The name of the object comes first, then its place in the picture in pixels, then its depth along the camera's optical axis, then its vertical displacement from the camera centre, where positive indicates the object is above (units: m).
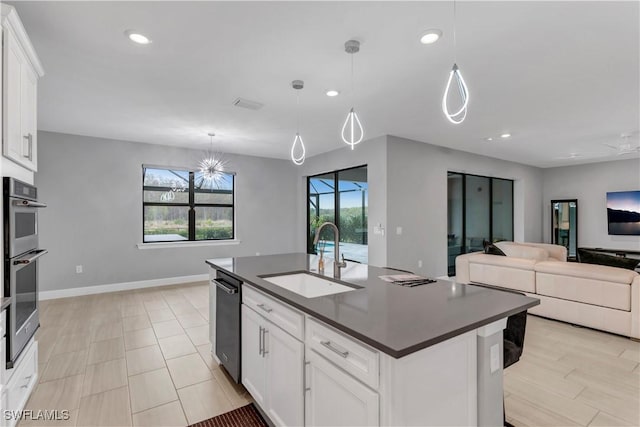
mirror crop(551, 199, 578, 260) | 7.76 -0.23
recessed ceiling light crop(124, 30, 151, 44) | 2.18 +1.29
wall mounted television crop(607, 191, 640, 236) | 6.80 +0.06
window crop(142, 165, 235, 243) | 5.65 +0.19
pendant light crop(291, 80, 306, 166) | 2.99 +1.29
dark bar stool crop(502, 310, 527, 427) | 1.82 -0.74
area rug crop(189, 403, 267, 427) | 1.98 -1.33
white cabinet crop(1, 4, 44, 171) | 1.77 +0.78
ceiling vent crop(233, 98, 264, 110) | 3.47 +1.29
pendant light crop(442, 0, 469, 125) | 1.78 +0.75
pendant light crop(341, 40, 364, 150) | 2.28 +1.26
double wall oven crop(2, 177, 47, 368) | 1.77 -0.28
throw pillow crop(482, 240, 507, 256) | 4.54 -0.52
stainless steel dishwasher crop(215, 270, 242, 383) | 2.27 -0.83
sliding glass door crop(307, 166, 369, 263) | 5.69 +0.16
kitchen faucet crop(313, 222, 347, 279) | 2.29 -0.28
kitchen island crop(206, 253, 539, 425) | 1.15 -0.60
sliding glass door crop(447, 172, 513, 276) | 6.24 +0.07
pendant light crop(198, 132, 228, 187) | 5.14 +0.84
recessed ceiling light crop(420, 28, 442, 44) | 2.16 +1.28
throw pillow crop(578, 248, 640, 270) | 3.50 -0.53
